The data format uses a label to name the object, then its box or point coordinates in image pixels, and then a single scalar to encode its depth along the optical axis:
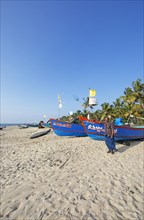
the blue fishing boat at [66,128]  14.91
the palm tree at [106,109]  39.57
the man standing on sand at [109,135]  7.67
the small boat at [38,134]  17.07
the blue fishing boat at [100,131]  10.23
